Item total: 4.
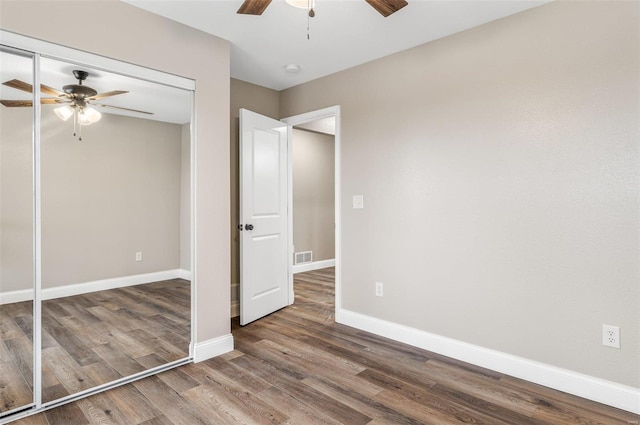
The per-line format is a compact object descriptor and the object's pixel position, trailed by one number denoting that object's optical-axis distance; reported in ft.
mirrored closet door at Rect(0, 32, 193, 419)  6.58
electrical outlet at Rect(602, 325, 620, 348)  6.99
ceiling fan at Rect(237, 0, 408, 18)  6.37
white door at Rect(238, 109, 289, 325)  11.50
